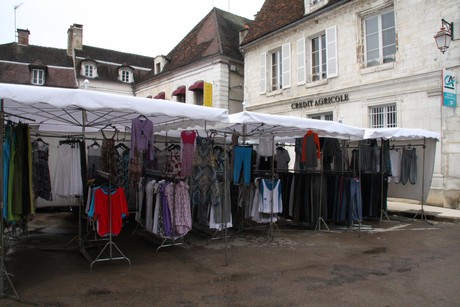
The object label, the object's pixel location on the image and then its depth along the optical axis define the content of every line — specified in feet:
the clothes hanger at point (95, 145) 27.19
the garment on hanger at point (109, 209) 16.87
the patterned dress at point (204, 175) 20.71
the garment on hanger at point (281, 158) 32.42
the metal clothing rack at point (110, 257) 16.57
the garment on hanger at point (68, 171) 21.68
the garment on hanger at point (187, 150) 20.88
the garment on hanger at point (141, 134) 18.15
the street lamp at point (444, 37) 32.40
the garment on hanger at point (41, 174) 20.21
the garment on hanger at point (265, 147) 25.07
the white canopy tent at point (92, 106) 13.30
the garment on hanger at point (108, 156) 20.42
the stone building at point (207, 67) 63.05
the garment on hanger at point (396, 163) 30.30
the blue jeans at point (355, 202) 25.09
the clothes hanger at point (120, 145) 26.88
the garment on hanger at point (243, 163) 22.33
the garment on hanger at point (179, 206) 19.06
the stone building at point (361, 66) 34.99
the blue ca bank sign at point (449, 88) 33.22
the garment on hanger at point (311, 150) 23.88
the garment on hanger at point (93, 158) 26.99
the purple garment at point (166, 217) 19.05
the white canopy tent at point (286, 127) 19.49
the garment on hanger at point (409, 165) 30.12
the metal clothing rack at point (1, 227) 13.10
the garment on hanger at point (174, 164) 20.77
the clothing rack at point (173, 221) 19.49
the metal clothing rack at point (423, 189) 29.12
